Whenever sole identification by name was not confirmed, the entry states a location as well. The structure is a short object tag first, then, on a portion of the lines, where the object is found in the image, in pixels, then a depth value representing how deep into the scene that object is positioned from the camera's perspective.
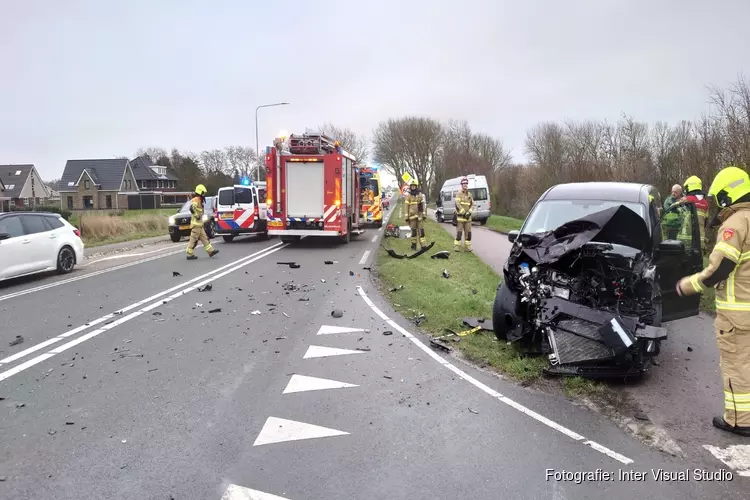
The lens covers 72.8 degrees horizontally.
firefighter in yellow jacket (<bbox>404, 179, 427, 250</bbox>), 15.76
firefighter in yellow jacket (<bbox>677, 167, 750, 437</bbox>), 3.80
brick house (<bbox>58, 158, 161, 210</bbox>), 70.25
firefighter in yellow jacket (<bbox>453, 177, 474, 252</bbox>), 15.02
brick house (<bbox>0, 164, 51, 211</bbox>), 68.94
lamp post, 36.50
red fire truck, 16.72
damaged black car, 4.66
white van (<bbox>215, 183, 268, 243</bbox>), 19.53
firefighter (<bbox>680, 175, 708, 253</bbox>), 9.98
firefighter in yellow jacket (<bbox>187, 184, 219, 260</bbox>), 14.27
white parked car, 10.80
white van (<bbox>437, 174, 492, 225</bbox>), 29.81
